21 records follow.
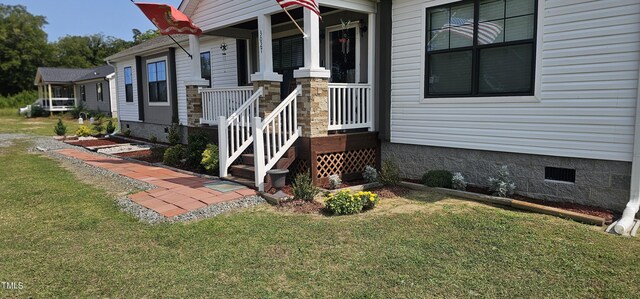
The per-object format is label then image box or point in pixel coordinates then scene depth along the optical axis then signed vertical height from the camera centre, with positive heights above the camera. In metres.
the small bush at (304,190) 6.03 -1.23
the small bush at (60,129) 17.38 -0.92
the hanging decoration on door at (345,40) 8.49 +1.34
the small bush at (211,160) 8.04 -1.04
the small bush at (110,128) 17.39 -0.88
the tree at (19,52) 48.06 +6.65
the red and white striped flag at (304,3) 6.25 +1.57
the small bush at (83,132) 16.78 -1.00
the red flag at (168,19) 8.34 +1.82
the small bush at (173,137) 11.12 -0.82
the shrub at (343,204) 5.49 -1.32
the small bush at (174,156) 9.85 -1.18
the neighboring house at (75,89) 31.42 +1.57
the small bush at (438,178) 6.66 -1.21
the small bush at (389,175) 7.15 -1.22
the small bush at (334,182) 6.85 -1.27
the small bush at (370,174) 7.38 -1.25
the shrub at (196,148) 8.98 -0.91
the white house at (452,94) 5.28 +0.17
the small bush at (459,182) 6.44 -1.23
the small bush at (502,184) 5.94 -1.17
